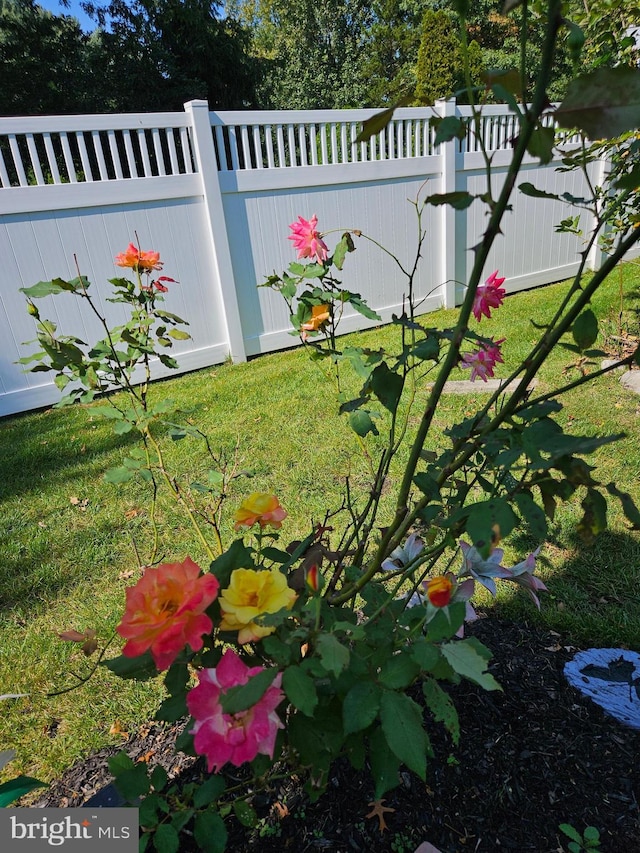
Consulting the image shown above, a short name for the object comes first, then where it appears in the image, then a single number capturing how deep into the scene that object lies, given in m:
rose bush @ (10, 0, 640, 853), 0.63
